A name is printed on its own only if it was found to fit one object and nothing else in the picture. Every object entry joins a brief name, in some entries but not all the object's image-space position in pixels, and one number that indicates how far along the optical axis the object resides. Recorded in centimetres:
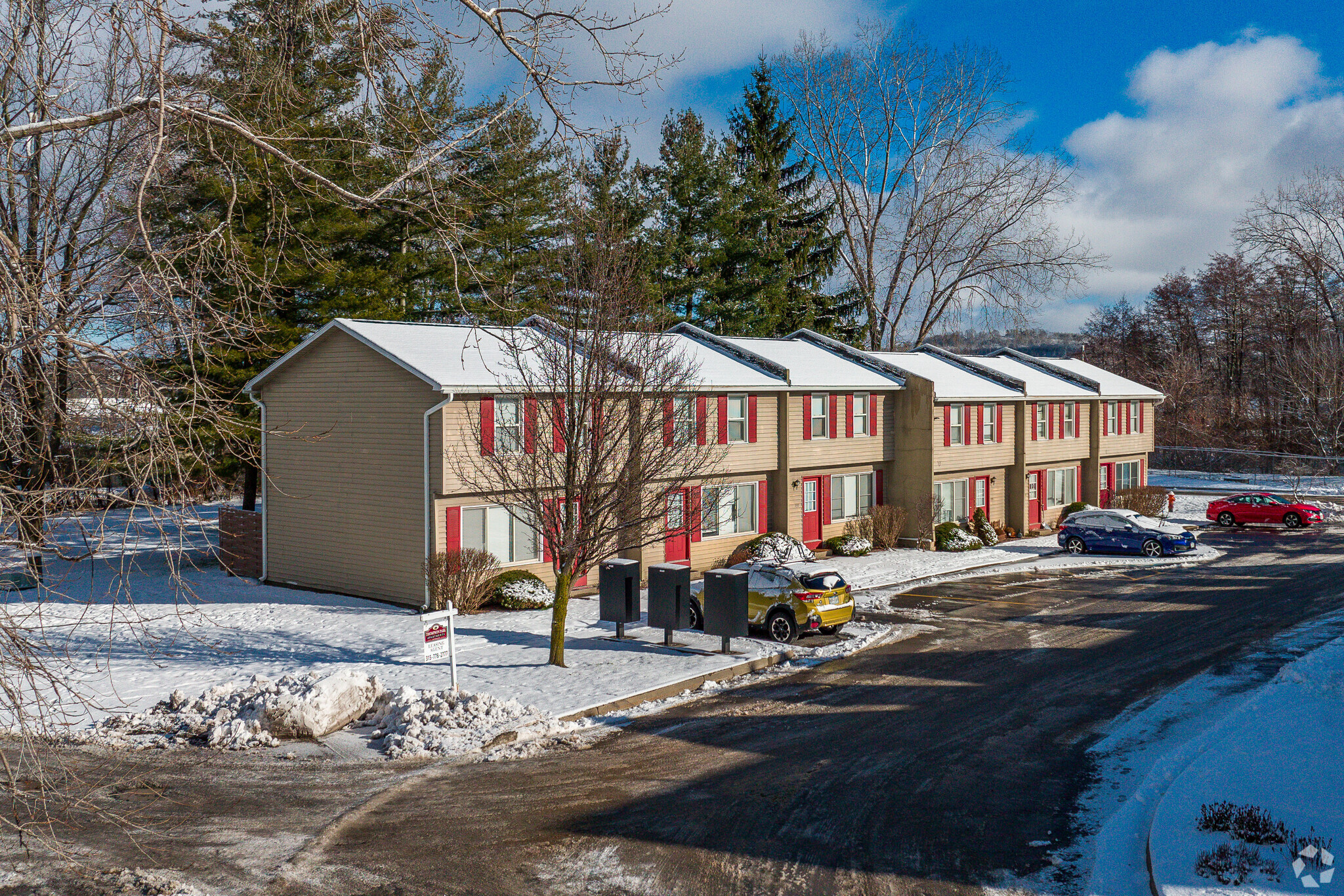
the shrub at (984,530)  3628
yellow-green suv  1964
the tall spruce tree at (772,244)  4797
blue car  3384
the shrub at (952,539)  3438
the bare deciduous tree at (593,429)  1667
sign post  1462
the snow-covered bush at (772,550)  2858
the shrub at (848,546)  3212
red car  4172
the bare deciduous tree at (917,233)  4950
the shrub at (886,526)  3412
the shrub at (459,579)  2192
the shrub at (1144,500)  4334
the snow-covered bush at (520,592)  2261
